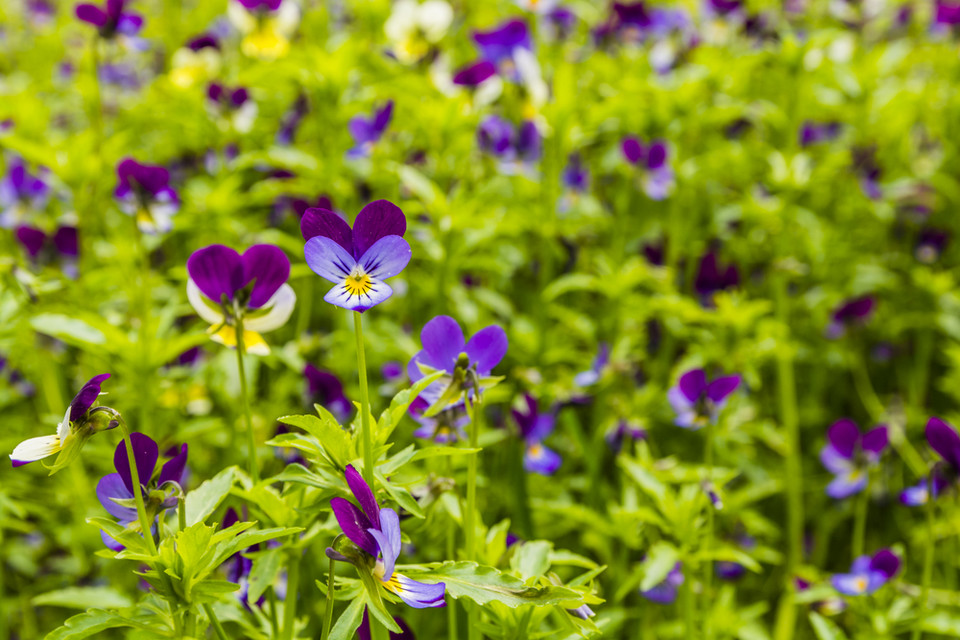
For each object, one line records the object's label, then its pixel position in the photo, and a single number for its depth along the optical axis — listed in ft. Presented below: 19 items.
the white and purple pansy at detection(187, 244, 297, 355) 1.76
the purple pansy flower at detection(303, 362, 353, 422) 2.06
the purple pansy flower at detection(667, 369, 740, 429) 2.00
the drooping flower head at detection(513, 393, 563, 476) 2.14
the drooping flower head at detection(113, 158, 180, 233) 2.11
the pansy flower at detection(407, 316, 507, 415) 1.74
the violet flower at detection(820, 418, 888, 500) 2.17
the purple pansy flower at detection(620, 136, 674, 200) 2.84
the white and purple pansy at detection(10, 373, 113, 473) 1.68
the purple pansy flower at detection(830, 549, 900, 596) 2.00
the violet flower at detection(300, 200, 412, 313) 1.66
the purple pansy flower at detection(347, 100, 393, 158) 2.54
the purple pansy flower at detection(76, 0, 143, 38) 2.35
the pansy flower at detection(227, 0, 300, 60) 3.23
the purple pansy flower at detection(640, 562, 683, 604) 2.11
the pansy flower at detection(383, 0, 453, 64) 2.99
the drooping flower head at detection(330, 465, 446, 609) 1.64
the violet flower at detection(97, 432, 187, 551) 1.71
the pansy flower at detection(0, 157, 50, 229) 2.83
